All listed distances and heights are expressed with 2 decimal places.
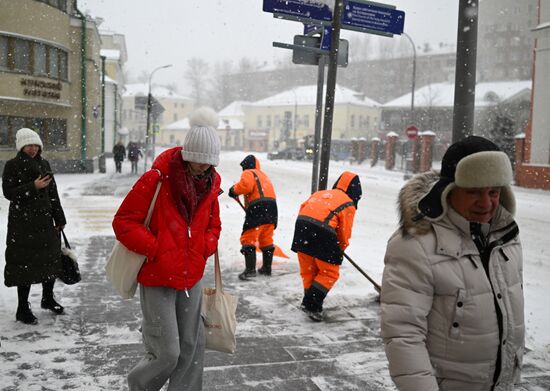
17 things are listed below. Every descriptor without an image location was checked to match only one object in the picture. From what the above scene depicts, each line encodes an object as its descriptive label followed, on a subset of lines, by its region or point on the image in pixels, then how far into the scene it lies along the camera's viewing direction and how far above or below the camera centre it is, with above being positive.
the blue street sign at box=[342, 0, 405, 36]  6.77 +1.64
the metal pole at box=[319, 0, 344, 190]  6.51 +0.69
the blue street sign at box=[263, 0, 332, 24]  6.33 +1.63
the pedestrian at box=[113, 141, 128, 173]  27.64 -0.77
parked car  51.47 -0.78
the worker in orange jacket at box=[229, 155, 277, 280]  6.93 -0.87
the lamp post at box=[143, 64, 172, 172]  20.03 +1.35
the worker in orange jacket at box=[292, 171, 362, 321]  5.20 -0.84
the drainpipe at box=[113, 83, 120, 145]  46.88 +2.19
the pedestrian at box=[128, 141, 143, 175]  27.12 -0.61
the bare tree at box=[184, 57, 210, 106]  82.38 +10.17
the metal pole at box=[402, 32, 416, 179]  37.56 -0.17
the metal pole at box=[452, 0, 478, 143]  4.43 +0.67
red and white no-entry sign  29.17 +0.95
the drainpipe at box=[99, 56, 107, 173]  27.65 -0.55
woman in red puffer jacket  3.06 -0.59
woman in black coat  4.84 -0.76
